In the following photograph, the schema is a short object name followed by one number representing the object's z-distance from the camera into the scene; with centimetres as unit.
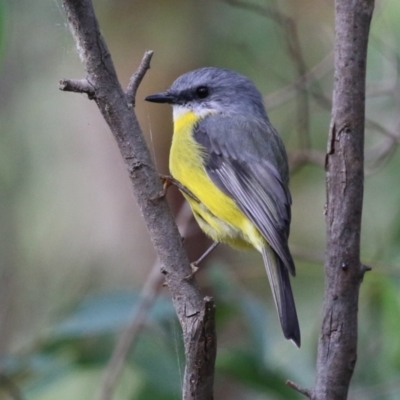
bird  626
